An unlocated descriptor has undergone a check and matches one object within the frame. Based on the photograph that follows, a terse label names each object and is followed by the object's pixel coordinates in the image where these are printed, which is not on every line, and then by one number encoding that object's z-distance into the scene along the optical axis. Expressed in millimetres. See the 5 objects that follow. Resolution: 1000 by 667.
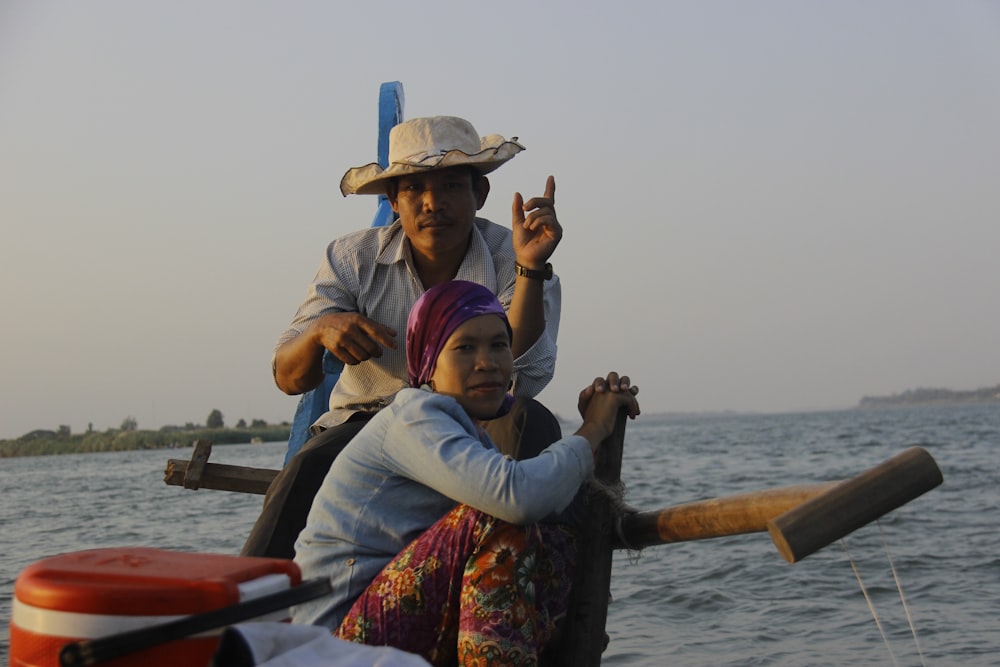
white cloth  1387
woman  2080
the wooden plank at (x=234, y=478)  4359
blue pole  3762
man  2836
